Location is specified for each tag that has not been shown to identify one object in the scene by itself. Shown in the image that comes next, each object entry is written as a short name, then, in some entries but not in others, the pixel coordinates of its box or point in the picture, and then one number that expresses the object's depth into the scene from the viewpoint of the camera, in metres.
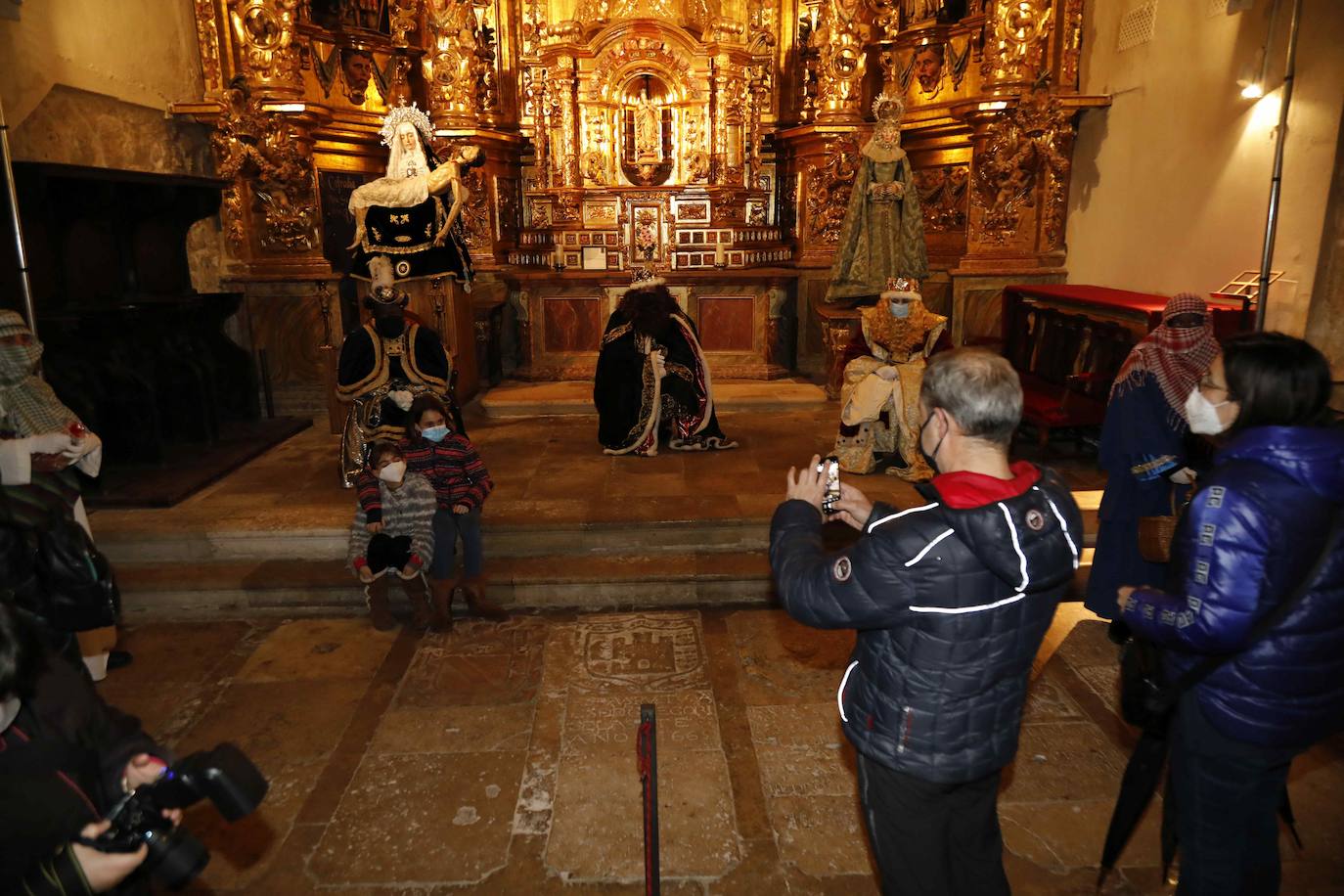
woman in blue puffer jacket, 2.17
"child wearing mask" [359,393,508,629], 5.03
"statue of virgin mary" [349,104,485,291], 7.64
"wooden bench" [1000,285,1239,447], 7.12
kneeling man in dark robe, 7.86
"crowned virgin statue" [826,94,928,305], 8.87
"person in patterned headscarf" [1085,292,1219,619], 4.24
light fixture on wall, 6.76
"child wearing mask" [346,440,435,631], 5.00
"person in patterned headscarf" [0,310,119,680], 4.01
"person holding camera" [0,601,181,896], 1.67
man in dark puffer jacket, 1.99
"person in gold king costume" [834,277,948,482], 7.11
